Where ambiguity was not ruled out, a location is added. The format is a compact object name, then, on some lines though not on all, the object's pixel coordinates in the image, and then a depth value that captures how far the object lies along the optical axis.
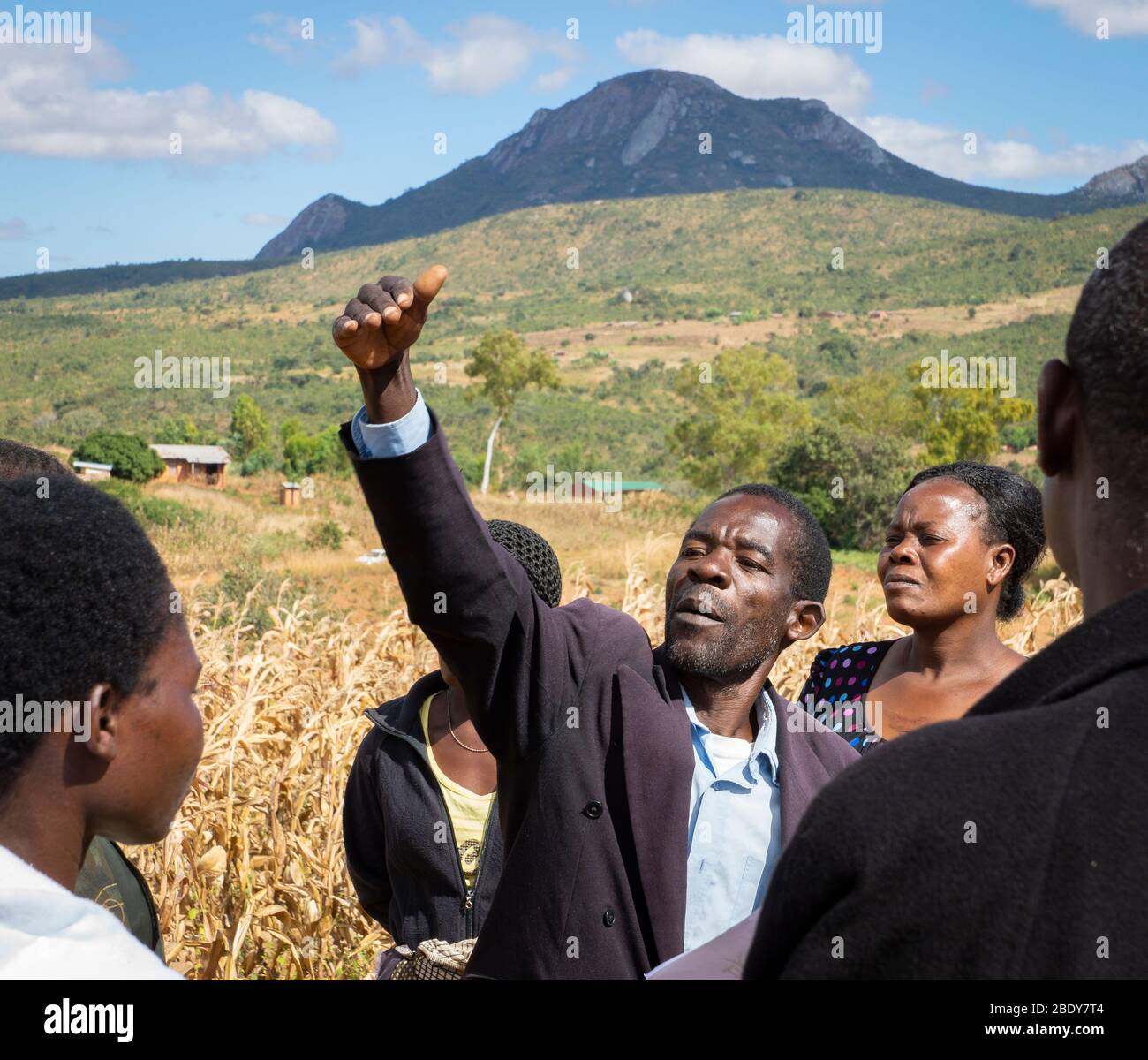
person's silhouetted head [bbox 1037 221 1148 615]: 1.21
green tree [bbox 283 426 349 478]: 43.81
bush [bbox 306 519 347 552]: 26.89
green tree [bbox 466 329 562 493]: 44.16
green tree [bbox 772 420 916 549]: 29.52
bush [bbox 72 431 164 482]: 35.38
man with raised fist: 1.98
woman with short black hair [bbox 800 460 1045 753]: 3.81
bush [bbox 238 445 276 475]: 45.91
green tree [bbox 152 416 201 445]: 46.51
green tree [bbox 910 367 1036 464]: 32.69
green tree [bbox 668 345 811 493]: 36.19
